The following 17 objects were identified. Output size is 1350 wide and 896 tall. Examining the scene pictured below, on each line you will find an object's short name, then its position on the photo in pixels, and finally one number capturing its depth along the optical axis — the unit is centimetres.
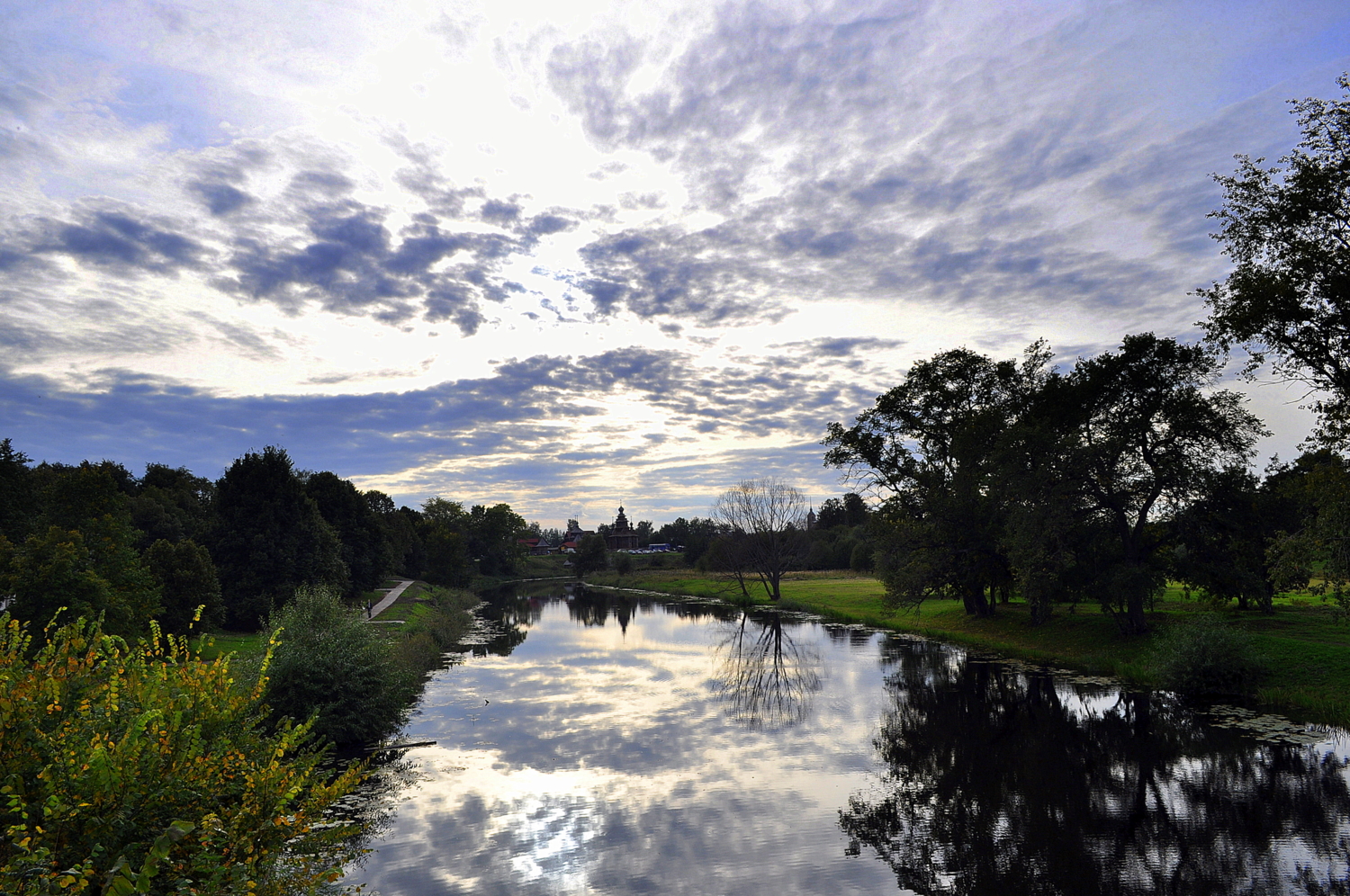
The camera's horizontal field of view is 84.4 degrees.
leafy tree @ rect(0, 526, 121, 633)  2545
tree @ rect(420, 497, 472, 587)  9356
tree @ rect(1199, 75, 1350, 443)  2112
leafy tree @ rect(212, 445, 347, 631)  4484
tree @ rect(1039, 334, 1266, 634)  3019
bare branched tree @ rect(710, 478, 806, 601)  6638
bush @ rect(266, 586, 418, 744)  1981
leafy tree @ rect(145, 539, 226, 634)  3566
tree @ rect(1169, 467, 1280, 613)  2925
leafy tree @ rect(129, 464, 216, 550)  5812
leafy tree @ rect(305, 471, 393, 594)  6569
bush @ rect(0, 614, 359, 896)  597
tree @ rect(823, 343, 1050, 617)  3906
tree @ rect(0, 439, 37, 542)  3734
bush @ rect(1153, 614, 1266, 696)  2323
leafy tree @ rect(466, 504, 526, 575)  12500
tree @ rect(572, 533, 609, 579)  11812
